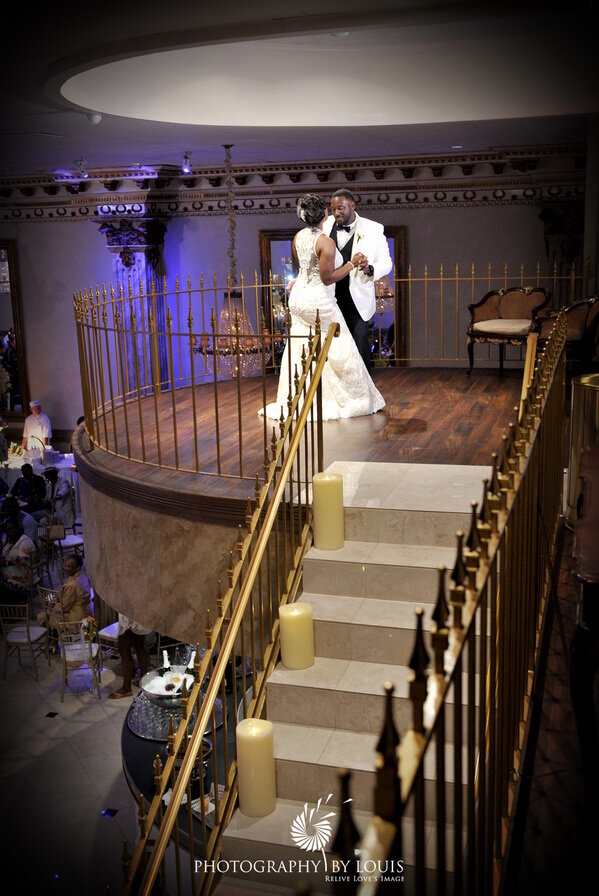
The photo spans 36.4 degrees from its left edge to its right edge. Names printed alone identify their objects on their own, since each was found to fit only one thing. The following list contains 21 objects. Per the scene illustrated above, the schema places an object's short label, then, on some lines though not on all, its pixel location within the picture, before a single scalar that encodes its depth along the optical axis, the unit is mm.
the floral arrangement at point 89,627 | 8977
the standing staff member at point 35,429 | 12922
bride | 6090
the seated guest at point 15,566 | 9680
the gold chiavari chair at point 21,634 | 9172
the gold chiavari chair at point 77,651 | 8875
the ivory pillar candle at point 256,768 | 3479
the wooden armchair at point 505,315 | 8000
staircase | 3496
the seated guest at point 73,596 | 9016
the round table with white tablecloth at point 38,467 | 11477
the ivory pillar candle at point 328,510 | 4316
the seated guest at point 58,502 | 11320
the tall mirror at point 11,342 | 13430
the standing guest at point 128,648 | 8695
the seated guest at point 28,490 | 10992
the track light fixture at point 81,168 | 11117
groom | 6984
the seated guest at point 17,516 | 10242
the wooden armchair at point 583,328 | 7317
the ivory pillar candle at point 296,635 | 3895
